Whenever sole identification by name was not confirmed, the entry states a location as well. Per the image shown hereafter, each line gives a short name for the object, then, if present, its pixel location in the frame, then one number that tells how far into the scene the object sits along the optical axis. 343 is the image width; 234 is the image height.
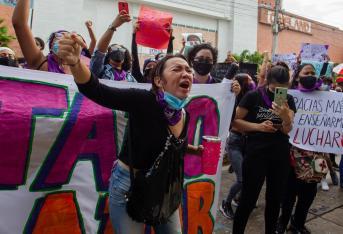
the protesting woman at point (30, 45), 2.17
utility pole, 20.27
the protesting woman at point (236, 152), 3.76
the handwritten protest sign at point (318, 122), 3.49
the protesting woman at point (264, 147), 2.77
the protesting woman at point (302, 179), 3.11
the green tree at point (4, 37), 9.89
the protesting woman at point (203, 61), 2.88
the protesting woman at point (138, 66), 3.70
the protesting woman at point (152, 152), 1.77
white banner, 2.06
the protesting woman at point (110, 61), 3.04
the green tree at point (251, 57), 20.42
